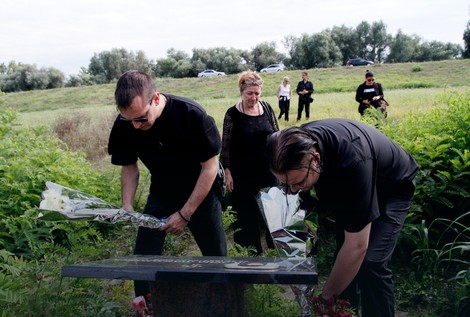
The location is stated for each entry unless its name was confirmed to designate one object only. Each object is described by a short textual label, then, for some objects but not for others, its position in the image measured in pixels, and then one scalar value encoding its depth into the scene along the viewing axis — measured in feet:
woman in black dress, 14.69
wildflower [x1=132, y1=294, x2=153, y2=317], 8.01
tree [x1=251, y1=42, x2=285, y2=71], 203.72
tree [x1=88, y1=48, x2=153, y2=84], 183.60
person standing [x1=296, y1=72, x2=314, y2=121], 49.49
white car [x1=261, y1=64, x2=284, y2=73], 171.26
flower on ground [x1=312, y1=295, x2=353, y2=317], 7.15
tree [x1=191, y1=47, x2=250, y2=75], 199.62
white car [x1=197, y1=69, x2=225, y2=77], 169.64
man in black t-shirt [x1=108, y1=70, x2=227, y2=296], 9.46
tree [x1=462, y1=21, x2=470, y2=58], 169.98
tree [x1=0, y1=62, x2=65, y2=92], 165.89
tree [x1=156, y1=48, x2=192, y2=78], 192.95
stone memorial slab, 6.13
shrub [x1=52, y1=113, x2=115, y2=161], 36.79
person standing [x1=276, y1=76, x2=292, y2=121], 48.93
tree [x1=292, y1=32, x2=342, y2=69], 189.26
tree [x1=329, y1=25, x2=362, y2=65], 209.36
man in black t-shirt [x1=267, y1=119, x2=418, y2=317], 6.84
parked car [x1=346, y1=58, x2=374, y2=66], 169.69
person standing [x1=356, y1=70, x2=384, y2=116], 34.30
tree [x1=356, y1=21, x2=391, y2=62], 216.74
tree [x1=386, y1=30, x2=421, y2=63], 208.54
